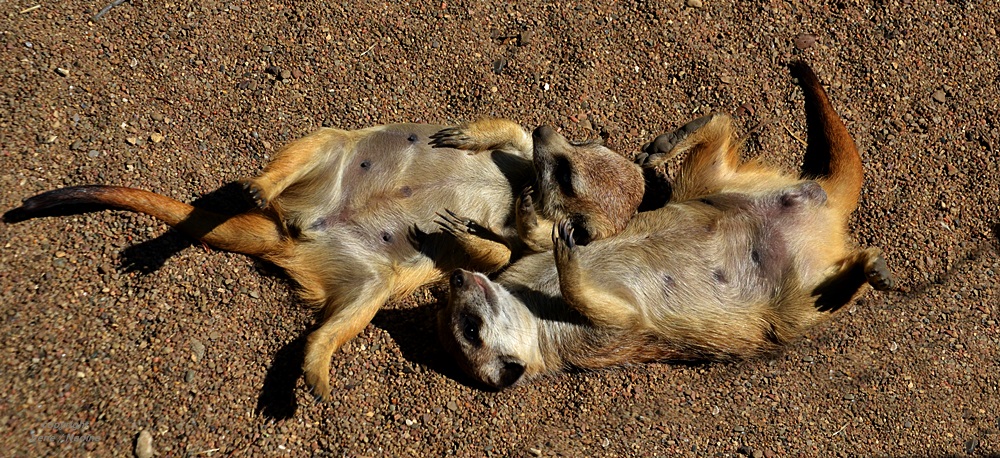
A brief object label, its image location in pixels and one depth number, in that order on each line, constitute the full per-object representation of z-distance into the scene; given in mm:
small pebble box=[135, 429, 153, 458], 2973
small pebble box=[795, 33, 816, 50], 4141
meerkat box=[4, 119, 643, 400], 3322
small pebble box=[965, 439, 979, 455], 3490
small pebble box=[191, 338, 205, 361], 3213
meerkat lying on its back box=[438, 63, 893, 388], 3303
